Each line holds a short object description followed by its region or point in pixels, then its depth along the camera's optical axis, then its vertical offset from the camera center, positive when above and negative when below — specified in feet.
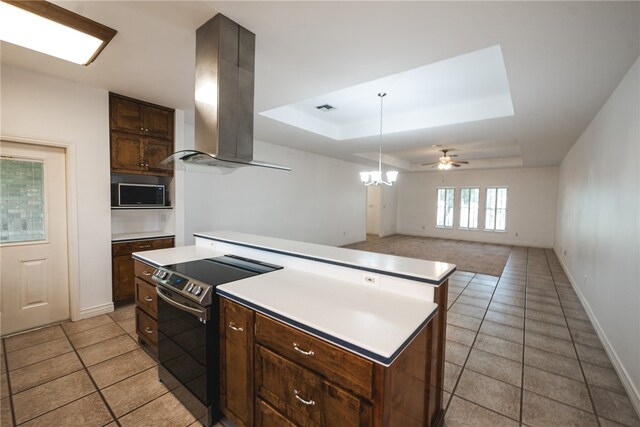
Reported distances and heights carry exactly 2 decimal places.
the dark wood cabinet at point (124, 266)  10.74 -2.69
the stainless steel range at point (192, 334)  5.35 -2.80
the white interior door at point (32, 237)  8.82 -1.35
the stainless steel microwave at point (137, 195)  10.82 +0.20
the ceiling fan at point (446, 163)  21.01 +3.40
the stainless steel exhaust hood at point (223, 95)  6.25 +2.59
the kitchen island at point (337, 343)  3.59 -2.12
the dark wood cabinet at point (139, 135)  10.55 +2.66
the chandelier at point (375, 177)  15.15 +1.54
